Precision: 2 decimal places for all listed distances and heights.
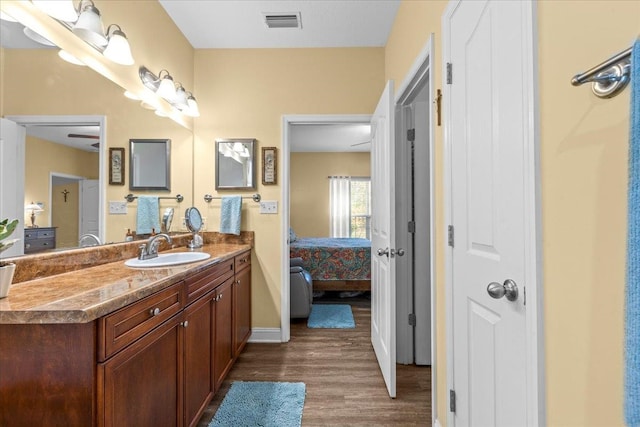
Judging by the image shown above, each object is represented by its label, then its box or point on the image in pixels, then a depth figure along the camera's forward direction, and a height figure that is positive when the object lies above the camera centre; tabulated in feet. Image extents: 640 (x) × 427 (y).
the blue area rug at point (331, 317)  10.31 -3.53
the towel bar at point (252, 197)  9.31 +0.61
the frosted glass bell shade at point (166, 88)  7.63 +3.21
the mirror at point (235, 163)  9.34 +1.65
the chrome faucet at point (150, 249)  6.08 -0.62
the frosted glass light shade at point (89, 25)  5.07 +3.17
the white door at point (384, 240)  6.47 -0.51
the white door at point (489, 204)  2.91 +0.14
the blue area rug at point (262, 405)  5.66 -3.68
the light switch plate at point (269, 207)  9.33 +0.31
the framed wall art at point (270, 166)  9.31 +1.54
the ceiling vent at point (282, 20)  7.88 +5.12
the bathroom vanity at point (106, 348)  2.98 -1.44
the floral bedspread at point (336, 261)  13.32 -1.88
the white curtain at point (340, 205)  21.80 +0.88
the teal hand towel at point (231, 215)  9.07 +0.07
